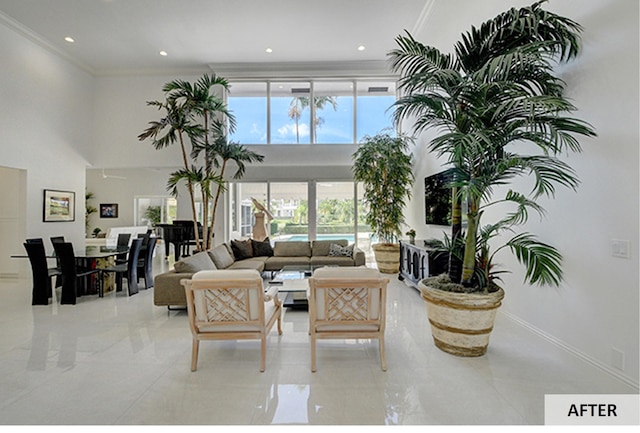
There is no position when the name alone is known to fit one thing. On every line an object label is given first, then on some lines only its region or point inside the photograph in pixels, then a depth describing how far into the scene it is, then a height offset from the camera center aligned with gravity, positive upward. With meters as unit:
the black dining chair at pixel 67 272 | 4.41 -0.84
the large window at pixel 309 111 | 7.92 +2.84
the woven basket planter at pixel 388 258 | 6.48 -0.88
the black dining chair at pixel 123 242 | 6.33 -0.57
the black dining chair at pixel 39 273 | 4.38 -0.85
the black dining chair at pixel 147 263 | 5.44 -0.87
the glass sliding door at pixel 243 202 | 8.09 +0.41
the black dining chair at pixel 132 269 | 4.98 -0.89
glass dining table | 4.89 -0.86
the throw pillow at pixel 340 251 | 6.20 -0.71
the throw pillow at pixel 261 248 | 6.62 -0.71
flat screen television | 5.11 +0.33
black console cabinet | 4.33 -0.71
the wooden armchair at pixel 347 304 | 2.52 -0.75
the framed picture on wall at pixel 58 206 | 6.54 +0.23
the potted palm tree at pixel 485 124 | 2.38 +0.79
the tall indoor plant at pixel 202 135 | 5.80 +1.70
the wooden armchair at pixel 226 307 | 2.50 -0.78
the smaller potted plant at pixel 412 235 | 5.53 -0.33
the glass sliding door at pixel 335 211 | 8.07 +0.17
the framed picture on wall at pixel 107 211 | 12.55 +0.21
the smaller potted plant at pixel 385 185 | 6.46 +0.71
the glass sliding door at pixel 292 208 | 8.05 +0.24
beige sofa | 3.86 -0.81
